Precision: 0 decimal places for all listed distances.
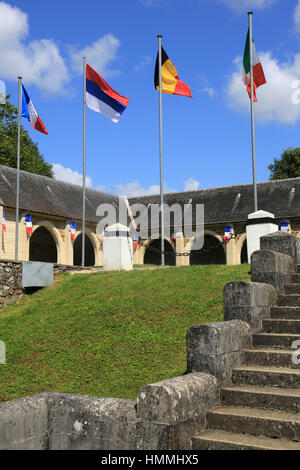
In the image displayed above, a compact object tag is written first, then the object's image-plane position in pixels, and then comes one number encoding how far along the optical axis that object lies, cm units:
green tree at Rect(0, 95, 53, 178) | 3338
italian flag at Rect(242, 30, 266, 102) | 1527
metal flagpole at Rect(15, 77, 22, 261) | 1770
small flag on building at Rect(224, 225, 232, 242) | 2744
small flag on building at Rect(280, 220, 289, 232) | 2502
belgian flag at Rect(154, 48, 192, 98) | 1645
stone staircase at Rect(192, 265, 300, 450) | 389
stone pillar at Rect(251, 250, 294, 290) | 617
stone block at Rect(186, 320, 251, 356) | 452
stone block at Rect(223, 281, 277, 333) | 542
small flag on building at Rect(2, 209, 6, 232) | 2266
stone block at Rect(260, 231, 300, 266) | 708
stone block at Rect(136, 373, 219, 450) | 368
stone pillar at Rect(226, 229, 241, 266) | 2877
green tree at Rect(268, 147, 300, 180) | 3943
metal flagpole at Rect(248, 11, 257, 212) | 1402
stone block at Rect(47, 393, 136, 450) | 384
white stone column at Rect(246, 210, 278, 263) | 1105
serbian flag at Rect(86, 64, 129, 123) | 1736
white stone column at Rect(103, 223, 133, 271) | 1283
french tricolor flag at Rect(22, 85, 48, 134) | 1775
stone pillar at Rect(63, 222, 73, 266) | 2708
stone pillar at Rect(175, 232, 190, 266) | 2970
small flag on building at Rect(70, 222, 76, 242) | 2722
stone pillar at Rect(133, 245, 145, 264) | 3152
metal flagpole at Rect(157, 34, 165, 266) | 1573
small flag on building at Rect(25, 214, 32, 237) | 2428
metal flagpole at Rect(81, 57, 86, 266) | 1769
